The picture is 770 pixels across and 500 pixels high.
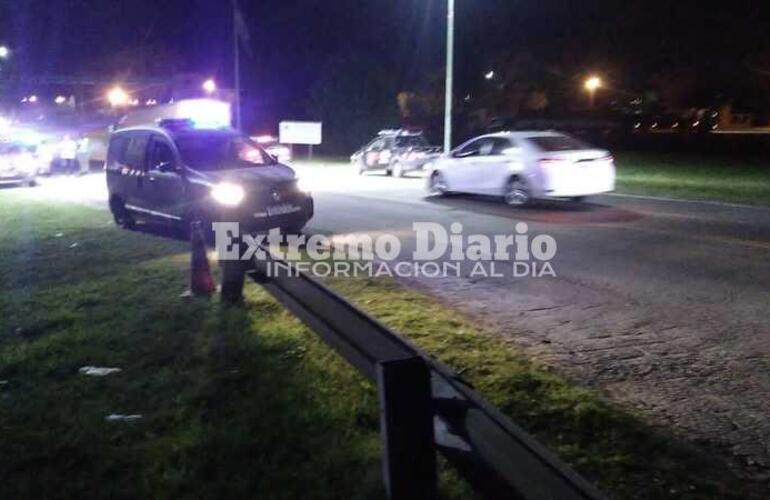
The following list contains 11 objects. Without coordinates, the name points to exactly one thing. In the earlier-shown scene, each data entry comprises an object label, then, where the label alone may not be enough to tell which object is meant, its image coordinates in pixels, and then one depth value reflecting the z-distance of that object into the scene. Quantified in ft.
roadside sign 132.98
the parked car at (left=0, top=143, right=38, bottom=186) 90.12
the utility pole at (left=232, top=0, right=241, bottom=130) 142.20
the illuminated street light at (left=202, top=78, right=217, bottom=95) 176.04
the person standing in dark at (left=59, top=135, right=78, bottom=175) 110.93
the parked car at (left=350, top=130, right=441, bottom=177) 89.76
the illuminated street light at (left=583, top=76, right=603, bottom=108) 154.26
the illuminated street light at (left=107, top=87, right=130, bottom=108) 186.76
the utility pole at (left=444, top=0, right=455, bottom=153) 83.56
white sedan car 51.70
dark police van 38.83
